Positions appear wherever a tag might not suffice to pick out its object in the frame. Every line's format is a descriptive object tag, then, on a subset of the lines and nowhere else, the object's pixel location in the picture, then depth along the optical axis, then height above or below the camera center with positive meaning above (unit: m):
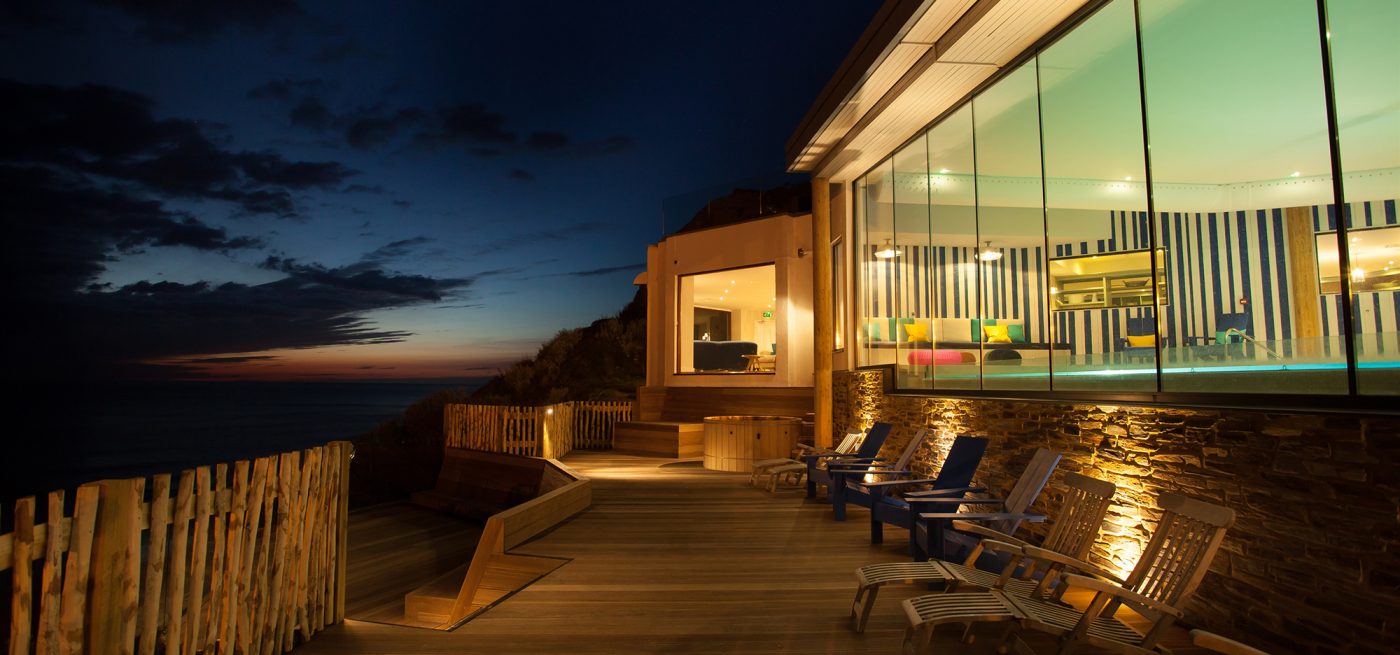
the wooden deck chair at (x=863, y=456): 8.16 -0.87
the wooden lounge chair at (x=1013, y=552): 3.73 -0.95
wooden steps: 5.53 -1.65
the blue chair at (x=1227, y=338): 4.32 +0.25
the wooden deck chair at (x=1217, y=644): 2.25 -0.84
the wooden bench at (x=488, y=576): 5.44 -1.51
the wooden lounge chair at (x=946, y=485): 5.62 -0.87
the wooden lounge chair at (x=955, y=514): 4.62 -0.89
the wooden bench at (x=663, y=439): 13.56 -1.15
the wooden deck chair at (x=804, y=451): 9.18 -1.04
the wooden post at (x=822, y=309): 11.82 +1.15
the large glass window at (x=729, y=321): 17.06 +1.91
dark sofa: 19.11 +0.65
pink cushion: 8.20 +0.26
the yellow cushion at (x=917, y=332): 9.14 +0.61
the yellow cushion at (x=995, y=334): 7.30 +0.47
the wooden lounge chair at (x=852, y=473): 6.97 -0.93
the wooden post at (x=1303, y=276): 3.97 +0.60
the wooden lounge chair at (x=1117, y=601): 2.94 -0.97
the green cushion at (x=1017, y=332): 6.98 +0.46
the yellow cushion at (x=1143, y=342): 4.97 +0.26
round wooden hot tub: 11.30 -0.97
